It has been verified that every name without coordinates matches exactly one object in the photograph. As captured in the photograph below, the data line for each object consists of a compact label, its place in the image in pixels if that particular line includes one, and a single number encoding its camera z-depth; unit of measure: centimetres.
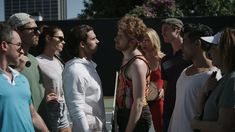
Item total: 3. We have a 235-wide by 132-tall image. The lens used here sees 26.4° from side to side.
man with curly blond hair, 391
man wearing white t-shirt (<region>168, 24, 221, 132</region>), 383
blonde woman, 491
